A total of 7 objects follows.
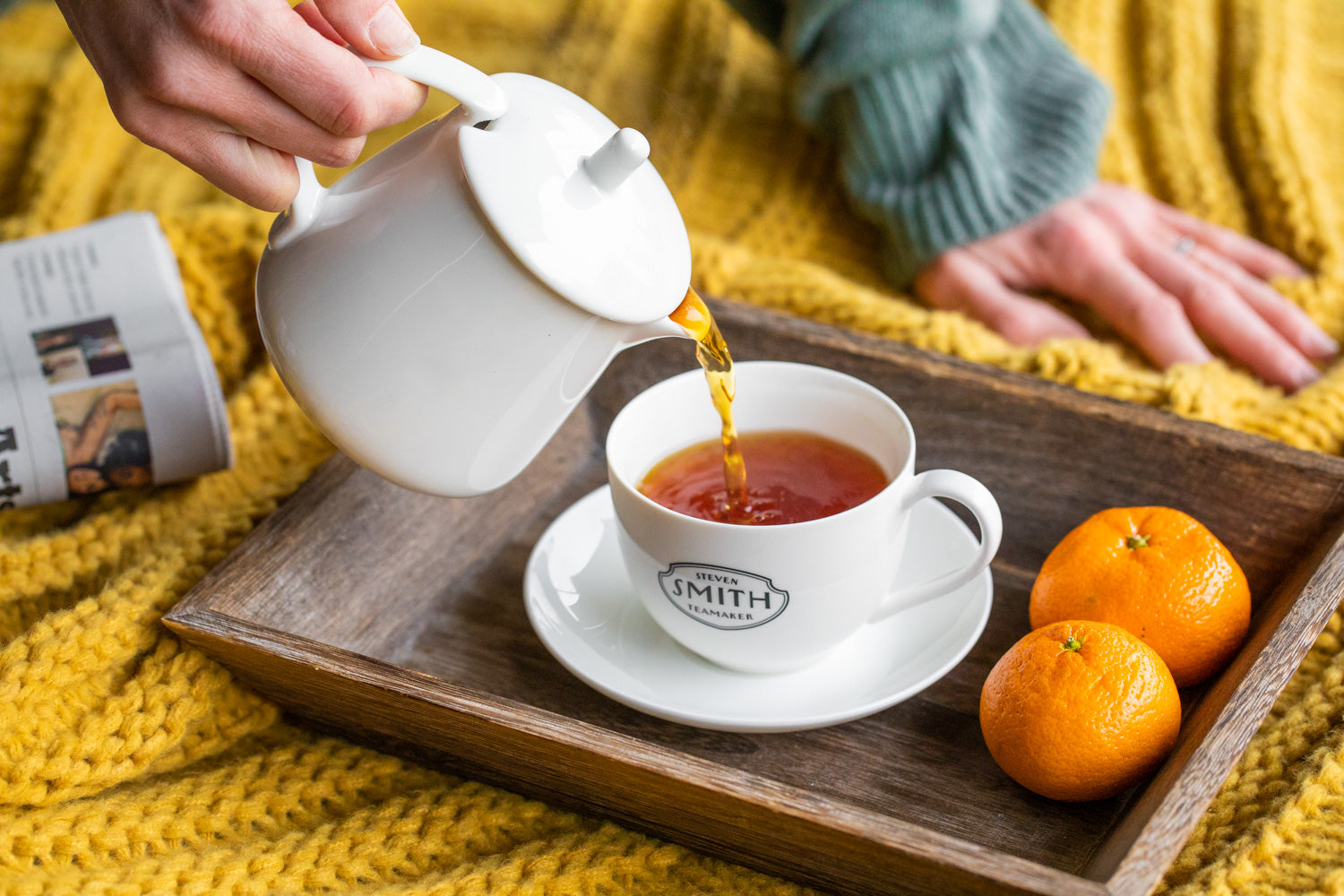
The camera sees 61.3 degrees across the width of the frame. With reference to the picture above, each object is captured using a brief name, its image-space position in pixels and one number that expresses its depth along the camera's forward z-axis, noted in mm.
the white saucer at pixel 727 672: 752
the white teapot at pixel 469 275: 611
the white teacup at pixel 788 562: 712
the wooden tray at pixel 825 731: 639
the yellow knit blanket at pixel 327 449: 721
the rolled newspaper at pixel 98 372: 927
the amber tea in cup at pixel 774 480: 812
